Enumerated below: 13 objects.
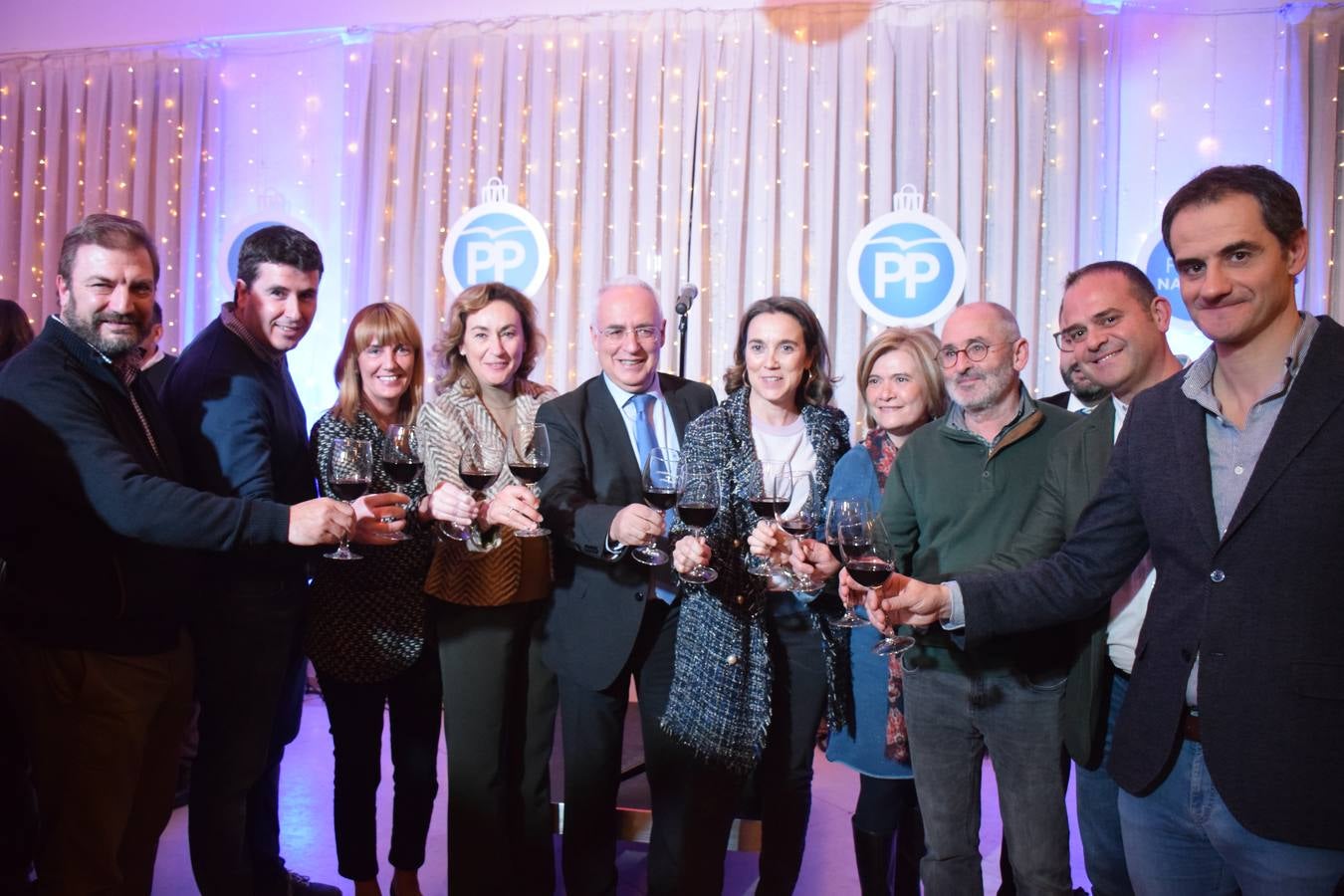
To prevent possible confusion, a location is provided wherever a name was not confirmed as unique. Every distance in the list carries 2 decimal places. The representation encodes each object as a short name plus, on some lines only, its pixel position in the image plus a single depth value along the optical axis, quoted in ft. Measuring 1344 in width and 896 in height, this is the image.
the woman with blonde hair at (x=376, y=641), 8.89
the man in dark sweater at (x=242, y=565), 8.05
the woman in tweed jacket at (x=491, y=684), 8.87
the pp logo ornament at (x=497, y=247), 19.13
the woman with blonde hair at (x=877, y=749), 8.22
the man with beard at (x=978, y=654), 7.13
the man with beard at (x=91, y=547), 6.77
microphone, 12.32
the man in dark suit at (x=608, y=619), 8.65
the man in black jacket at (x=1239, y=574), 4.79
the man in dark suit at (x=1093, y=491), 6.77
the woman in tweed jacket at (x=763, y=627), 8.26
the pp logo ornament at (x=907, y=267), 17.78
